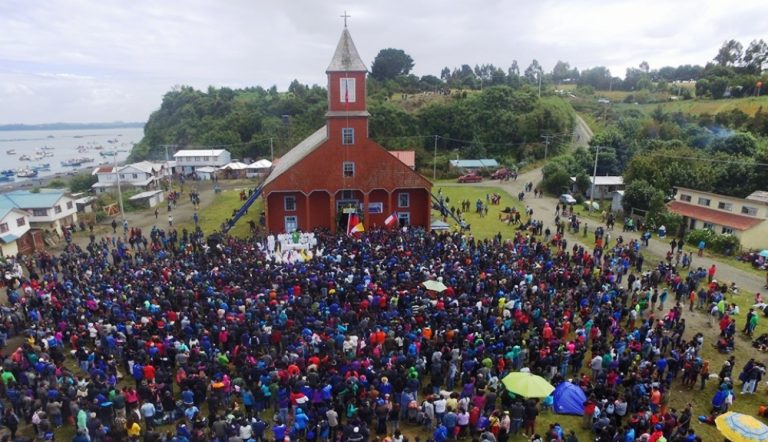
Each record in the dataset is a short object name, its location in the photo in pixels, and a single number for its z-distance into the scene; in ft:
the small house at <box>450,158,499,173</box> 221.25
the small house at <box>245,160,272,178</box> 218.18
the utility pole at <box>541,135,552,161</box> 237.25
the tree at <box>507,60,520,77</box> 525.75
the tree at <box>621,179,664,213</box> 130.82
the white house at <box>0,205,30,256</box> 102.01
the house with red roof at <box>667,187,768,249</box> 104.32
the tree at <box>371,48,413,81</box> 372.99
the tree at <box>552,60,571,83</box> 609.74
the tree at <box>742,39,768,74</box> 294.66
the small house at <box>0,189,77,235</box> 121.70
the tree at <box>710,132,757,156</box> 154.92
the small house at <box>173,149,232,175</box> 249.55
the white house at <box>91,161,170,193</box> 198.08
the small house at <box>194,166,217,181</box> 222.28
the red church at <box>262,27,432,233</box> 112.78
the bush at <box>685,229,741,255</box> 102.73
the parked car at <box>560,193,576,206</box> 153.56
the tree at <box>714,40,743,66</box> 361.73
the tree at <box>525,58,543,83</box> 538.30
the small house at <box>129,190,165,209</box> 161.28
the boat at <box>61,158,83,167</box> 506.07
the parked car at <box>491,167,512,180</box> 206.31
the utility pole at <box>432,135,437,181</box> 221.87
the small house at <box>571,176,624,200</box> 168.25
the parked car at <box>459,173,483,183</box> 201.77
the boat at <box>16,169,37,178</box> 378.28
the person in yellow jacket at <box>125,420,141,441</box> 42.37
